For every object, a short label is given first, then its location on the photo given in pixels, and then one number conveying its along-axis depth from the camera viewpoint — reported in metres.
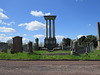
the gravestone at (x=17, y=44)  13.15
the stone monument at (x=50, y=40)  25.21
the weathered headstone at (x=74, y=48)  10.68
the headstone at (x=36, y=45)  23.56
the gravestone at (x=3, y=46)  14.72
